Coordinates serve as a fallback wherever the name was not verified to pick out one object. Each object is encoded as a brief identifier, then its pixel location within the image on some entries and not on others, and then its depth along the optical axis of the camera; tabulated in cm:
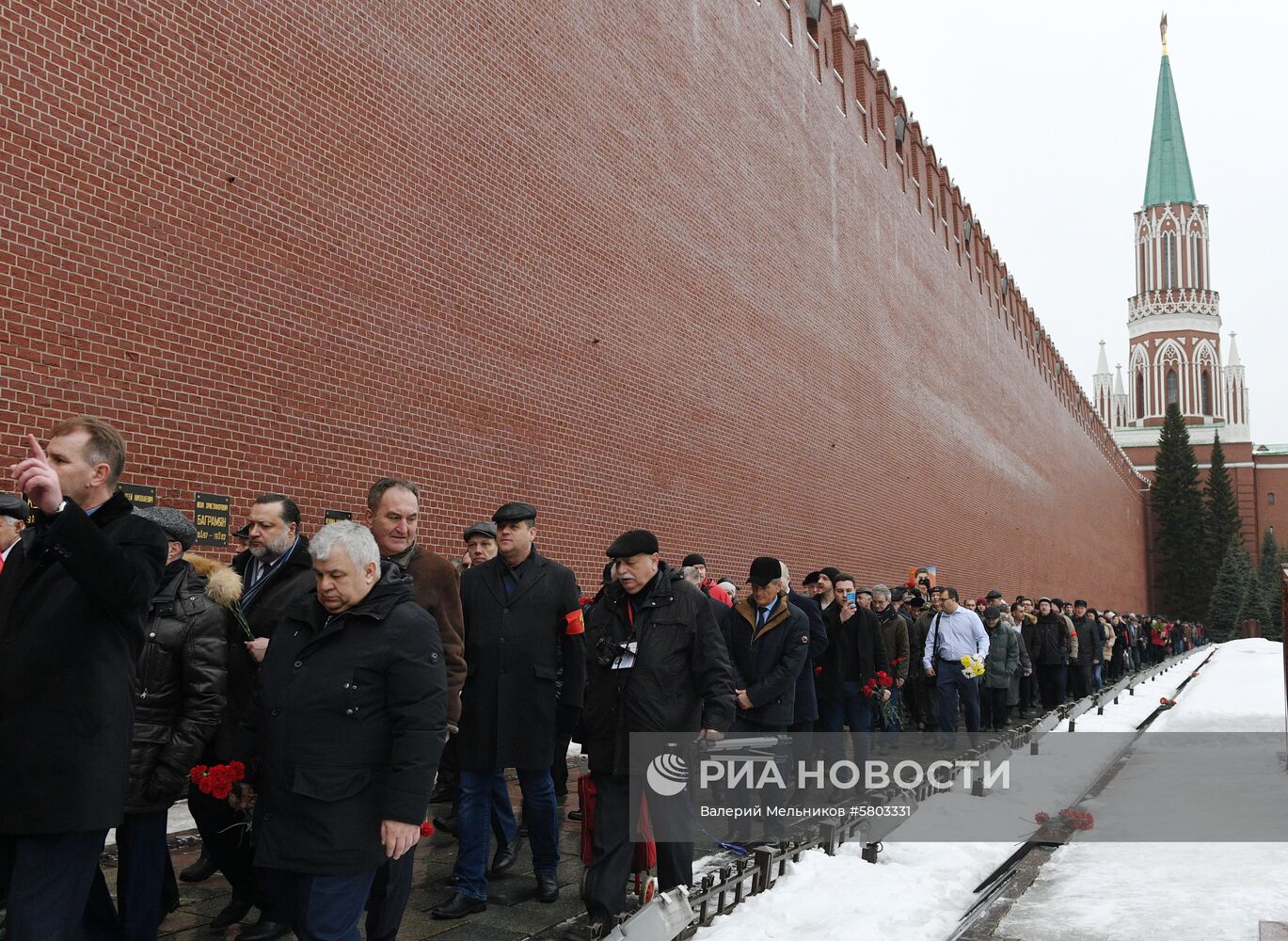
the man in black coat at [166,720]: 411
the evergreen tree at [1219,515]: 7562
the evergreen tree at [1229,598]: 7162
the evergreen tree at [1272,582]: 6806
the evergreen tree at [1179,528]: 7556
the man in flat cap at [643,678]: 504
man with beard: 465
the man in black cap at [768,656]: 676
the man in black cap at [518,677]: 548
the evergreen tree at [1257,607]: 6994
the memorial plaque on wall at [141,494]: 727
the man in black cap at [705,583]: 938
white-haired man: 344
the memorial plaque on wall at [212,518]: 782
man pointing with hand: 323
